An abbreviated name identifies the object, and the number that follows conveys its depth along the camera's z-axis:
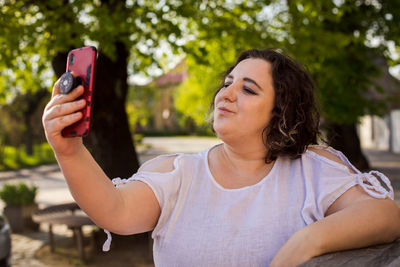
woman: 1.41
